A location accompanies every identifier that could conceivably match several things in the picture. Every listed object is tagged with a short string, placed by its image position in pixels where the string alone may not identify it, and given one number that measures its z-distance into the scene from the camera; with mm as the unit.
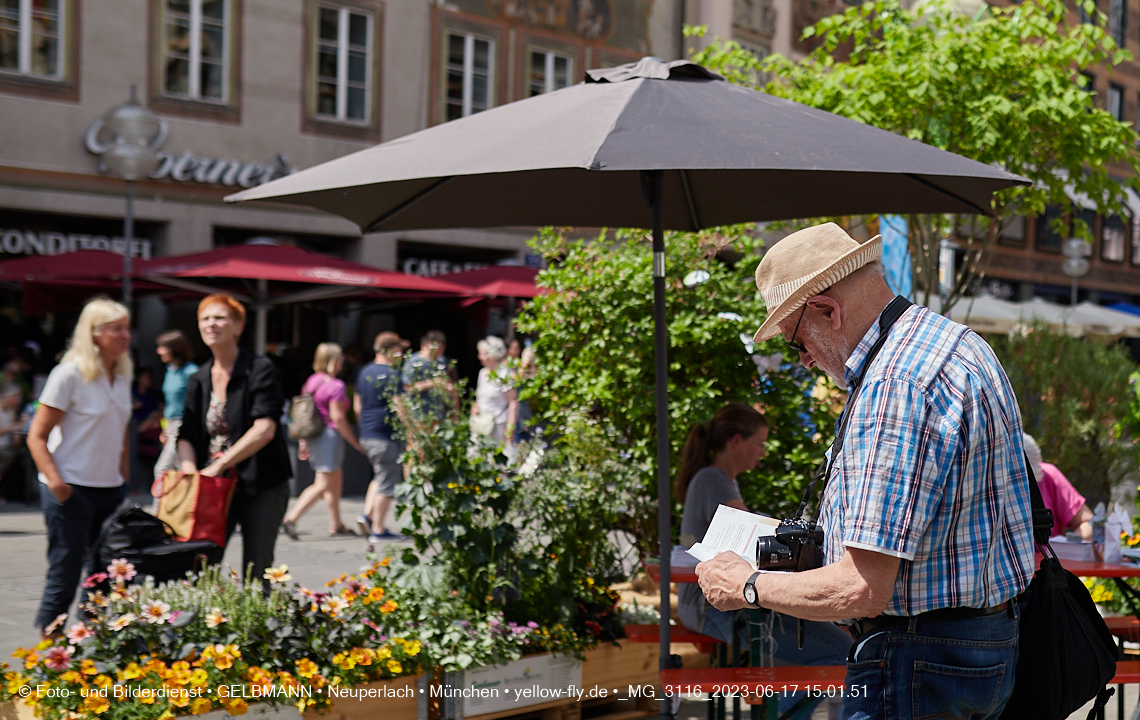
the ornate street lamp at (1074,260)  22266
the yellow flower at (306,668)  3943
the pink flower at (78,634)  3822
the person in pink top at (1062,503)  5793
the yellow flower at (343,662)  4023
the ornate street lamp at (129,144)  11312
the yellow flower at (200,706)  3662
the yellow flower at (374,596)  4324
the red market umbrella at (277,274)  12125
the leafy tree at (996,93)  8805
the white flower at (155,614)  3916
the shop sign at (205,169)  14586
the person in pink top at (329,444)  9867
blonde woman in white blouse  5156
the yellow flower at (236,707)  3732
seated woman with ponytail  4543
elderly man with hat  2100
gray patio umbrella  3547
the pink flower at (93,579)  4281
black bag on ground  4777
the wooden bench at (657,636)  4766
